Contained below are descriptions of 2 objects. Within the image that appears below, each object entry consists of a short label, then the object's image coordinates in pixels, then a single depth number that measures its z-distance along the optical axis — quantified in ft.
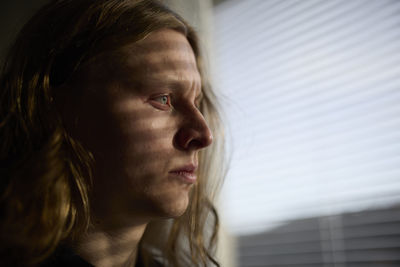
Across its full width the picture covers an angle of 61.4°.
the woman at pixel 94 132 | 2.23
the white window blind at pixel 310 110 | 3.34
